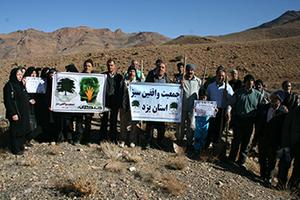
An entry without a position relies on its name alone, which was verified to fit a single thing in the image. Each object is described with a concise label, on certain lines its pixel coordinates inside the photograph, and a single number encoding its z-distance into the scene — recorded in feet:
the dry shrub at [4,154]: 21.46
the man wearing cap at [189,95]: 23.14
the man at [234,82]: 23.96
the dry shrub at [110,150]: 21.90
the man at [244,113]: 21.17
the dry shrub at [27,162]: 20.32
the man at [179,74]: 23.45
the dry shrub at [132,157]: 21.39
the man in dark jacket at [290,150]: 18.78
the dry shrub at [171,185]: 18.19
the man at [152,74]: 23.30
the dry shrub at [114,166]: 20.03
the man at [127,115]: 23.31
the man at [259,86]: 23.04
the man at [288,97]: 20.52
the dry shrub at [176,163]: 20.81
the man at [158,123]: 23.18
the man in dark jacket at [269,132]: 19.90
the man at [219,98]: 22.27
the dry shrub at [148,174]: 19.24
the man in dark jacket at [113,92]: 23.39
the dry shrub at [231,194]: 18.28
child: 23.01
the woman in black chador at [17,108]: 20.82
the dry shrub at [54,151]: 22.11
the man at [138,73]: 24.48
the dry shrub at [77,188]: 17.23
